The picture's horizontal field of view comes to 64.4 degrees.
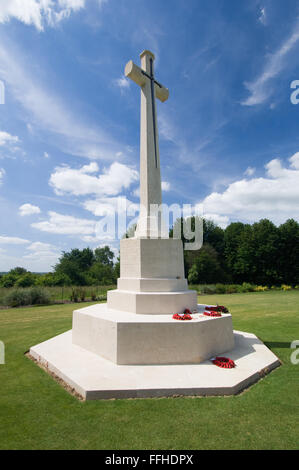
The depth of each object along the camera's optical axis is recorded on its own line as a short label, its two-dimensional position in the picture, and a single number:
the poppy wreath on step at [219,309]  7.39
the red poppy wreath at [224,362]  5.31
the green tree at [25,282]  25.44
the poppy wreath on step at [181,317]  6.02
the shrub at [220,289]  26.44
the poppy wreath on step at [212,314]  6.57
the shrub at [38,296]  18.23
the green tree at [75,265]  38.03
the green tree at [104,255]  69.81
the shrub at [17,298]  17.36
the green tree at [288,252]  33.25
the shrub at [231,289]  26.65
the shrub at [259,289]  28.96
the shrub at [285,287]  29.84
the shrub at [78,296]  19.84
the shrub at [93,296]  20.59
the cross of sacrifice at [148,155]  7.81
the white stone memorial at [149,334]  4.65
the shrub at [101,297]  20.69
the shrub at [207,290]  26.19
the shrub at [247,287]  27.93
